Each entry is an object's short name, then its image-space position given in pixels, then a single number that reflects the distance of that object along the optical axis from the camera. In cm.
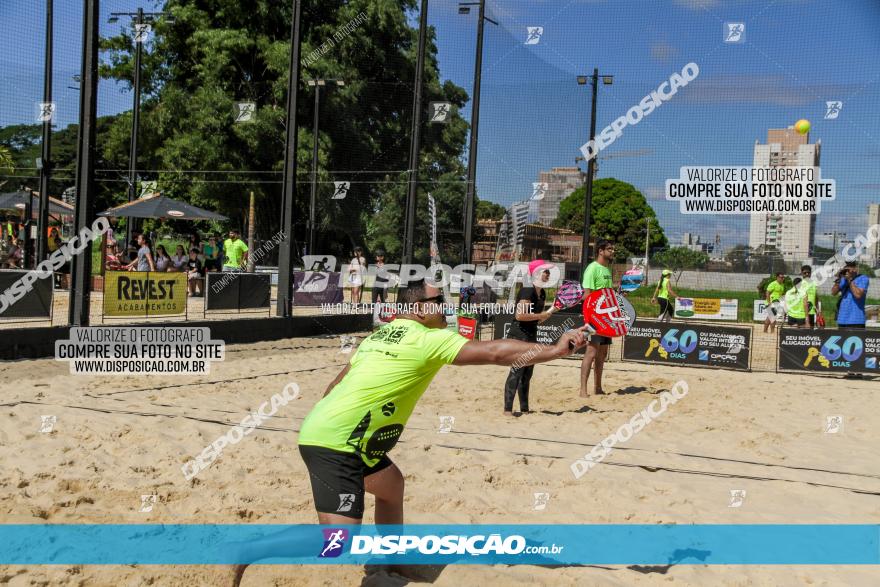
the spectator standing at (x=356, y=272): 2098
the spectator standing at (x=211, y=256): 2108
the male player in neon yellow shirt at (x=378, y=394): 346
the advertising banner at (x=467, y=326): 1482
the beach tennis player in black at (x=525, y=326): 805
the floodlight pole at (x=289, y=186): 1495
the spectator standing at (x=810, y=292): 1554
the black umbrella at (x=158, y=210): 2094
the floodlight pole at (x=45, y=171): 1814
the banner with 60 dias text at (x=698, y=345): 1345
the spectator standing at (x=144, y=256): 1791
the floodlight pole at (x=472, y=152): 1805
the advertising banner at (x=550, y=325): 1386
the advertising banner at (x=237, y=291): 1520
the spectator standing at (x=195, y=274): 1838
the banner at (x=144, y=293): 1252
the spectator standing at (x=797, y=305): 1559
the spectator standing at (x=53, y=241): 2228
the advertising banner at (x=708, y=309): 2509
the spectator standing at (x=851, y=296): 1278
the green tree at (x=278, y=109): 2686
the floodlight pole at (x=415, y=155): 1747
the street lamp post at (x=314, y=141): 2494
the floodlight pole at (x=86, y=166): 1116
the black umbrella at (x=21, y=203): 2294
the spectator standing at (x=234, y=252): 1988
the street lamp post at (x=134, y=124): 2275
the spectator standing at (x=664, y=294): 1933
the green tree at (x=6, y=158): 2408
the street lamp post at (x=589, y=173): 1962
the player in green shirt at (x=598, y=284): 885
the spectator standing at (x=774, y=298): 1924
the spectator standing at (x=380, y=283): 1969
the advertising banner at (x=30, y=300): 1108
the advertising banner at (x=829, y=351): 1309
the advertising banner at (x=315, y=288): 1942
